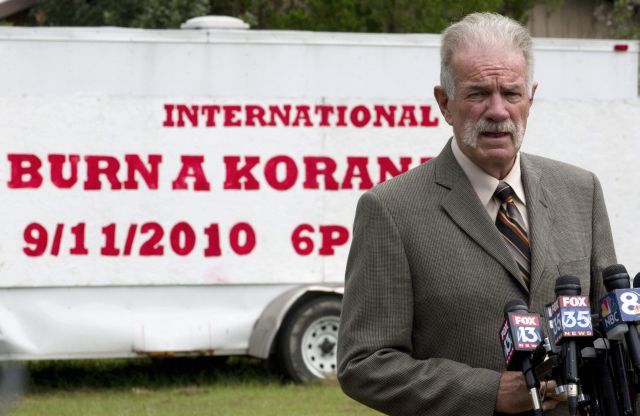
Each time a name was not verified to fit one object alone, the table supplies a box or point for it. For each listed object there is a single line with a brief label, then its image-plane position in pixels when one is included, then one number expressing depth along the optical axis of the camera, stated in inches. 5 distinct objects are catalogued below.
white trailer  719.4
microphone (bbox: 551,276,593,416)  187.3
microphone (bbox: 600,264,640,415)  189.1
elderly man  219.9
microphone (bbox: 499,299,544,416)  193.4
